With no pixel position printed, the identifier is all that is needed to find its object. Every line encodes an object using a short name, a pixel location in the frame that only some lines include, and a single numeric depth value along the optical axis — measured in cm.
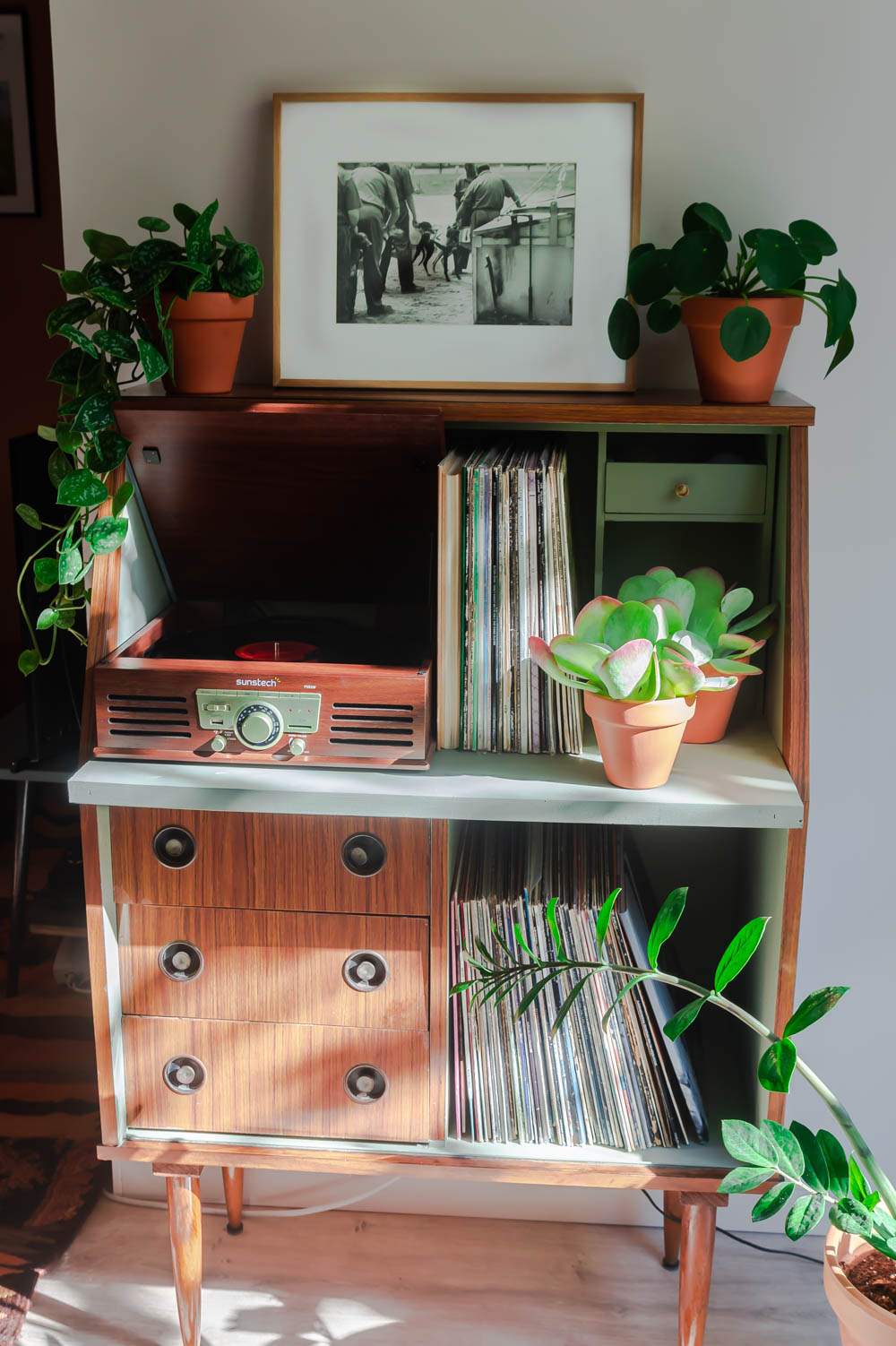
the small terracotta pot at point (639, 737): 121
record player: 128
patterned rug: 175
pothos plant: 126
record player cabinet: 126
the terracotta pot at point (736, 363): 129
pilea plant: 125
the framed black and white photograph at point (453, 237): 142
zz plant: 109
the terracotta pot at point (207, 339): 131
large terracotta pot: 110
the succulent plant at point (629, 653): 118
